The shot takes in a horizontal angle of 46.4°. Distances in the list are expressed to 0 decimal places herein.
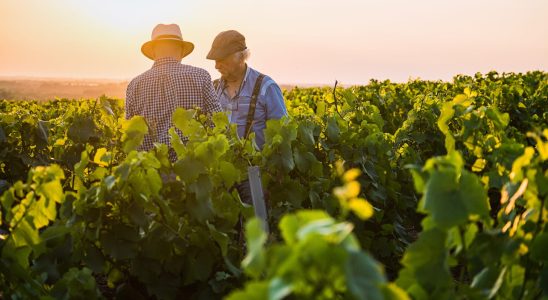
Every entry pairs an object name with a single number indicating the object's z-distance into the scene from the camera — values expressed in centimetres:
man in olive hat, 489
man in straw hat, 430
